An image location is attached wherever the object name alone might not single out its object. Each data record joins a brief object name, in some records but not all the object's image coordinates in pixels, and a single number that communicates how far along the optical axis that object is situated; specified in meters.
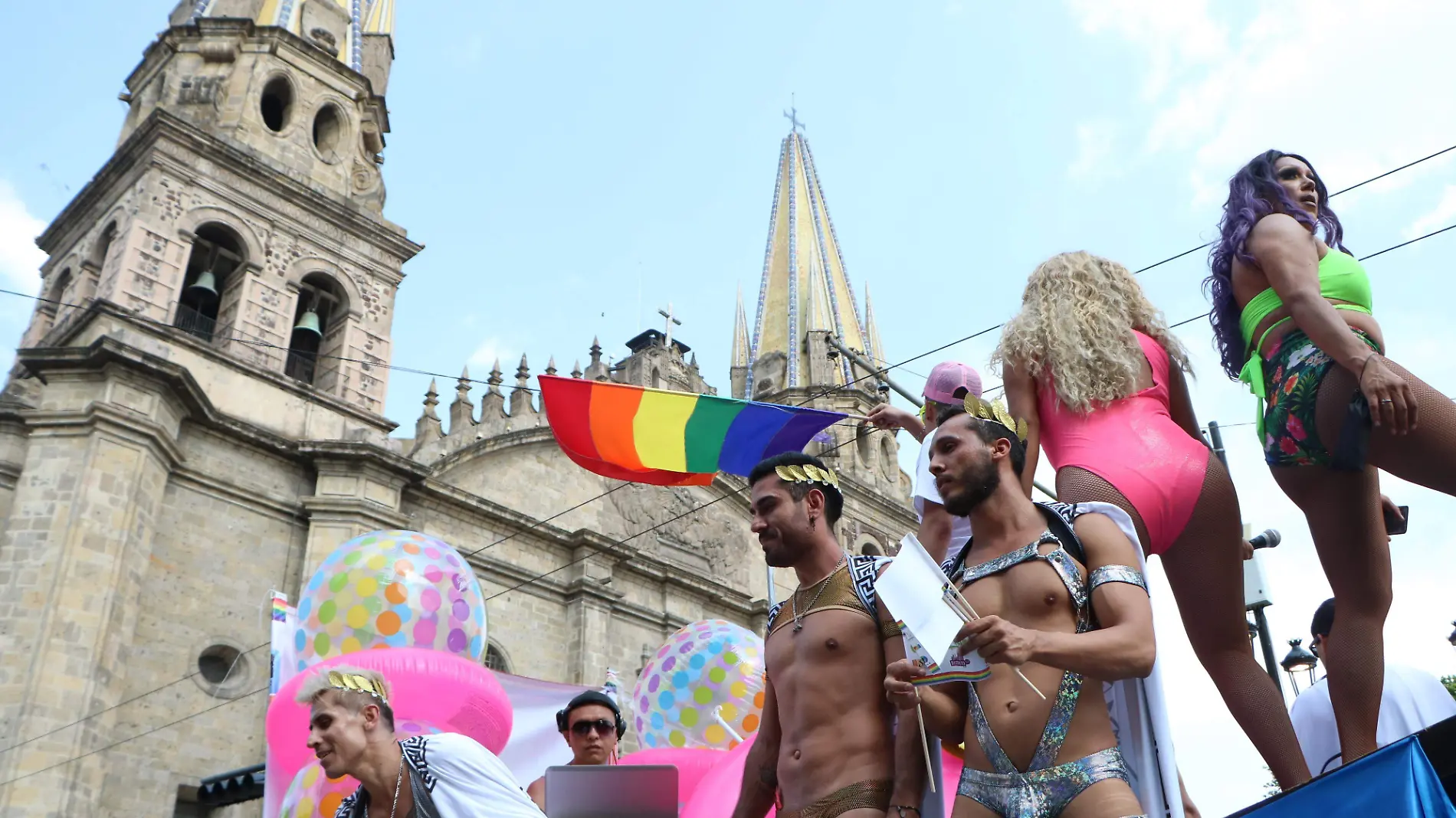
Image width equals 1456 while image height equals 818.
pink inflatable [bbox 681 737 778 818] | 5.70
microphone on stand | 10.50
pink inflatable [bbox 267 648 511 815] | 7.19
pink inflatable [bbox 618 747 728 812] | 7.69
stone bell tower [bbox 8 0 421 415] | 16.62
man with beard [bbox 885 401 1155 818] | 2.56
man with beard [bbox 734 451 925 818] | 3.33
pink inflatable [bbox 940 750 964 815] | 3.38
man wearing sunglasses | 6.07
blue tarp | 2.48
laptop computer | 3.88
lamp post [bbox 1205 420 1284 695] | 9.34
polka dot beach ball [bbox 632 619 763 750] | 10.02
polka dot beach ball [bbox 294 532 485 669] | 8.62
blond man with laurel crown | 3.41
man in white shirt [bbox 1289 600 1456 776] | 4.31
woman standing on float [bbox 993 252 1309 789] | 3.39
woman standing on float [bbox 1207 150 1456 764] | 3.10
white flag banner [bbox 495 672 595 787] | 9.34
